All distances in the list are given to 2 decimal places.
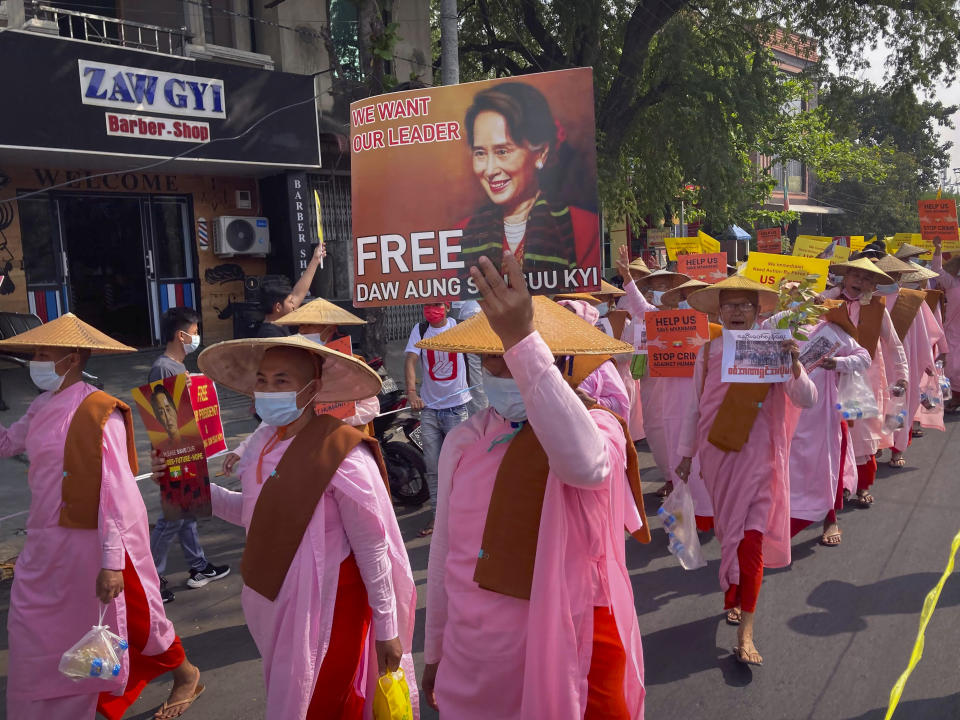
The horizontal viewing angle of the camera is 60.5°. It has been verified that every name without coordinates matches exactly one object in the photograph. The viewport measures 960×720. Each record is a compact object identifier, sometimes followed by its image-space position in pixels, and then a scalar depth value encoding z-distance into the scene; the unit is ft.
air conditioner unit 44.60
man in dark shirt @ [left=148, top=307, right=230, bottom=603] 16.33
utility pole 29.78
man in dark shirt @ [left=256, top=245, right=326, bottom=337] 19.90
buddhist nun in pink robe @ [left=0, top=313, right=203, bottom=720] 11.03
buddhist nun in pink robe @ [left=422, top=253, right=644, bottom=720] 7.52
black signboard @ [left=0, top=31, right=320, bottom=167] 33.04
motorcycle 22.89
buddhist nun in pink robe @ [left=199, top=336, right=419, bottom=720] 8.87
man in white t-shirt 21.45
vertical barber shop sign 45.19
